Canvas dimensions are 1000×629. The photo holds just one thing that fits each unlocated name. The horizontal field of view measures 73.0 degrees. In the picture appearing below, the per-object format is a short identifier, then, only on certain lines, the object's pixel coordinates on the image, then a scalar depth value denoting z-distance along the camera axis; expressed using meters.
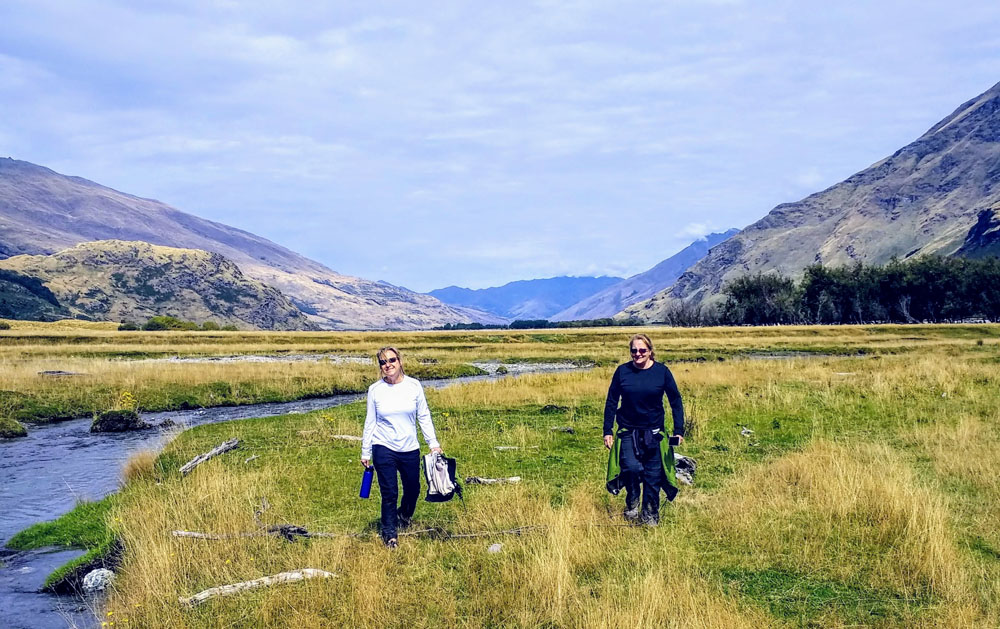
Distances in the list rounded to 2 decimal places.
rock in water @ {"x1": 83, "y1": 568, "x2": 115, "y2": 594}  10.36
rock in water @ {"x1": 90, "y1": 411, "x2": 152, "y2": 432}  25.69
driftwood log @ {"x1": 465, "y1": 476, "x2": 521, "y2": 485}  14.44
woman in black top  10.74
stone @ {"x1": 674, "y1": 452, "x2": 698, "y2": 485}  14.24
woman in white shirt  10.19
